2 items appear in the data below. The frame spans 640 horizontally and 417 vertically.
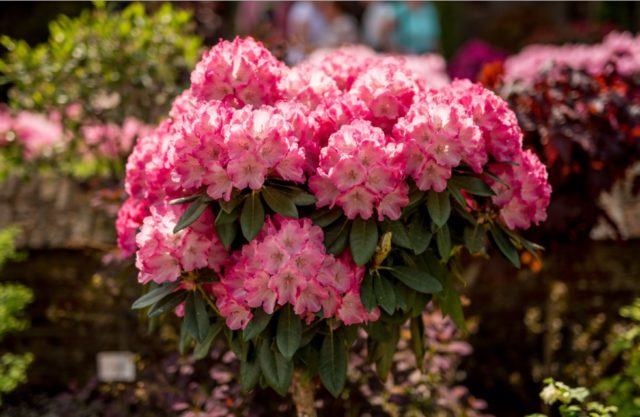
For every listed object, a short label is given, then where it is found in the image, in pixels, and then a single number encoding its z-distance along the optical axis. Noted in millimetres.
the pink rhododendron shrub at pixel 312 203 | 1948
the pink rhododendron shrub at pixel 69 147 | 3889
